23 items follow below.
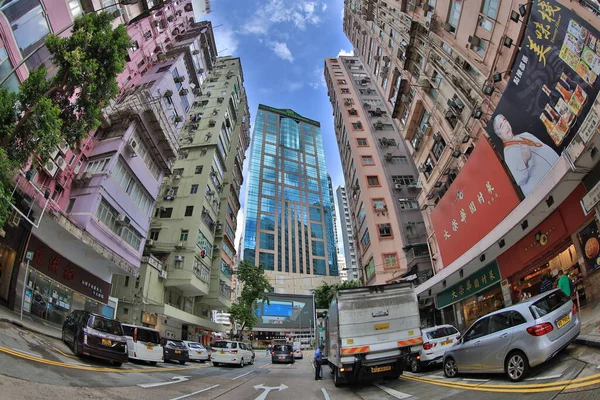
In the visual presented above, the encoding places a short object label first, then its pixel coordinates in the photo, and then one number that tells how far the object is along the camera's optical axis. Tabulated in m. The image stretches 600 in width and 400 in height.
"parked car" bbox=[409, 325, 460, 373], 11.20
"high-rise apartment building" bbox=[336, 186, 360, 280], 122.47
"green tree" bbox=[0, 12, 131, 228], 8.57
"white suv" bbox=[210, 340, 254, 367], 18.20
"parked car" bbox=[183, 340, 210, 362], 20.61
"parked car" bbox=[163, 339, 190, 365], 17.62
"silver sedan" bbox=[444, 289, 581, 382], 5.96
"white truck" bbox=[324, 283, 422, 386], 8.78
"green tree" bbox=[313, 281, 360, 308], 48.72
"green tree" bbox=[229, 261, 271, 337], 40.90
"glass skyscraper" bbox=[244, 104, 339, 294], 90.50
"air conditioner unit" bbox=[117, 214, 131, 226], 18.73
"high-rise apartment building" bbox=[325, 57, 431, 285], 31.47
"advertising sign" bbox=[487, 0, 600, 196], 9.86
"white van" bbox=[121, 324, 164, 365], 13.88
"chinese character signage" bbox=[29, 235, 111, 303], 14.99
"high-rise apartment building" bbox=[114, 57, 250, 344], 25.78
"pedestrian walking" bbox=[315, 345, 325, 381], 12.48
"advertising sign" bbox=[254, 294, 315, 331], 84.06
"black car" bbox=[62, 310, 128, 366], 10.56
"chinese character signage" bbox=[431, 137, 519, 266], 14.52
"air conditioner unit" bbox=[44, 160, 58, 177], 15.06
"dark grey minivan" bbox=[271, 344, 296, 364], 26.09
